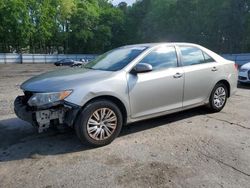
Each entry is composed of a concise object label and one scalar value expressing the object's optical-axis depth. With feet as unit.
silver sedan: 9.17
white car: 21.85
